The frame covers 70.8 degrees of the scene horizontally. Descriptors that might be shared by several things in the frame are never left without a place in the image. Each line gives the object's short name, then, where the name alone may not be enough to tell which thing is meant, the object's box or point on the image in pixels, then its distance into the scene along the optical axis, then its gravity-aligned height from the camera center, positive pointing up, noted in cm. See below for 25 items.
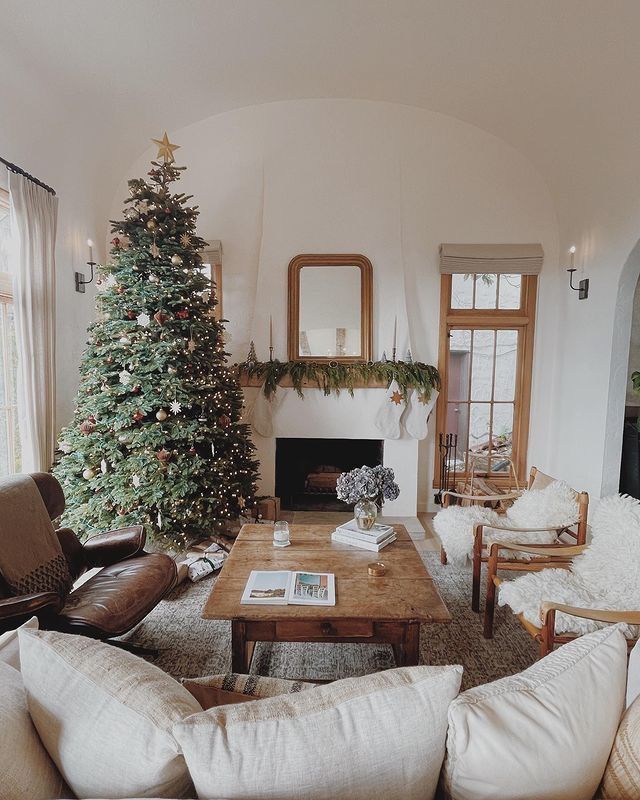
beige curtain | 288 +35
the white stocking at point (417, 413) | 421 -38
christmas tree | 301 -21
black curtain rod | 274 +121
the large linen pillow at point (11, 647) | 105 -68
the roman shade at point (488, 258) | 423 +109
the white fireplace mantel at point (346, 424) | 429 -51
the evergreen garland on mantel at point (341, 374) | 416 -3
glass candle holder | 238 -88
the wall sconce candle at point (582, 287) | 379 +75
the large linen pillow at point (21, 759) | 77 -70
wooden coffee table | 177 -95
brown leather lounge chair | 181 -103
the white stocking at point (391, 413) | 416 -38
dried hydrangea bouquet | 237 -62
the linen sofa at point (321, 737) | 75 -64
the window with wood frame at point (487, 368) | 444 +6
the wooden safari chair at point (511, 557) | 238 -105
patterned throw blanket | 202 -85
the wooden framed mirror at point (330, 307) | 431 +60
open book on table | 185 -94
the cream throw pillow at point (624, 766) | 81 -71
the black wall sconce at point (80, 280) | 373 +71
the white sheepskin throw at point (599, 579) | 192 -94
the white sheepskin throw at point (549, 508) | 271 -82
